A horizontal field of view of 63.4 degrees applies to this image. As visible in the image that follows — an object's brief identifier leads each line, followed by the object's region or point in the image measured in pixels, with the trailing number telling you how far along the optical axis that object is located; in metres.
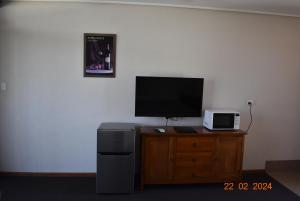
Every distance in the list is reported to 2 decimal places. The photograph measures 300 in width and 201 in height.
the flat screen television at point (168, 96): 3.33
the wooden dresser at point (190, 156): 3.15
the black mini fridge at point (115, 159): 2.96
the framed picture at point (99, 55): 3.39
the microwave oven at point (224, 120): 3.34
